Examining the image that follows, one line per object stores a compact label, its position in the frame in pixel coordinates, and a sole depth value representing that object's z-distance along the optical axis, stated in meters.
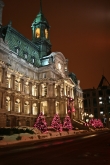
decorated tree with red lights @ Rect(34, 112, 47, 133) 39.62
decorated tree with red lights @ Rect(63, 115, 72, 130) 49.00
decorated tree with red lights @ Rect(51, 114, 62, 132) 45.62
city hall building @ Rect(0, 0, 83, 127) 46.66
